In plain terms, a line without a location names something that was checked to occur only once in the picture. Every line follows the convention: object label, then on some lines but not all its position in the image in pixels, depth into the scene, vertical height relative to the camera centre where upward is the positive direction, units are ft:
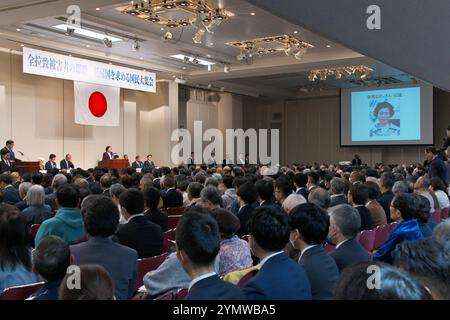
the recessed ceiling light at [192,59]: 46.83 +8.87
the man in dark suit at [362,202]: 16.21 -1.74
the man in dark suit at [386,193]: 19.19 -1.77
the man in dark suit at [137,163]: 48.14 -1.23
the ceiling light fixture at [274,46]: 41.57 +9.22
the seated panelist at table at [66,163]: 42.91 -1.06
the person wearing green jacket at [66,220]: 12.48 -1.78
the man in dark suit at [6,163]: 33.88 -0.83
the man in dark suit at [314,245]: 8.30 -1.75
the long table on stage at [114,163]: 46.58 -1.17
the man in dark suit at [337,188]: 19.22 -1.50
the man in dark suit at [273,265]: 6.93 -1.74
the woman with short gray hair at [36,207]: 14.99 -1.74
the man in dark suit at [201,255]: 6.13 -1.42
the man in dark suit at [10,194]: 18.77 -1.65
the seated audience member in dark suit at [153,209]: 14.80 -1.78
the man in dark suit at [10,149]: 36.13 +0.16
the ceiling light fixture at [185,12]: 31.86 +9.38
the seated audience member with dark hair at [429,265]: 4.98 -1.18
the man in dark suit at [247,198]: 15.57 -1.53
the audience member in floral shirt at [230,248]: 9.84 -1.95
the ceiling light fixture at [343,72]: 52.80 +8.69
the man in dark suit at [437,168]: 24.64 -0.93
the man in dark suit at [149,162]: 48.25 -1.18
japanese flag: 44.37 +4.34
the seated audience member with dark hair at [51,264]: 6.86 -1.56
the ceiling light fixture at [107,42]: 38.19 +8.40
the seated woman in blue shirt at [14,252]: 8.43 -1.76
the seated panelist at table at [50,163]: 40.64 -0.99
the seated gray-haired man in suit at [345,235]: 9.69 -1.76
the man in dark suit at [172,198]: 20.36 -1.96
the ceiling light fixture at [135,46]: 40.04 +8.52
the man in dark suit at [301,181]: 22.24 -1.39
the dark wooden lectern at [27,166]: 36.37 -1.13
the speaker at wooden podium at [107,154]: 48.39 -0.32
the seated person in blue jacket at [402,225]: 10.77 -1.76
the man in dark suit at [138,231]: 11.98 -1.95
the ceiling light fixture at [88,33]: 36.06 +9.08
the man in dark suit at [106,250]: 9.00 -1.83
